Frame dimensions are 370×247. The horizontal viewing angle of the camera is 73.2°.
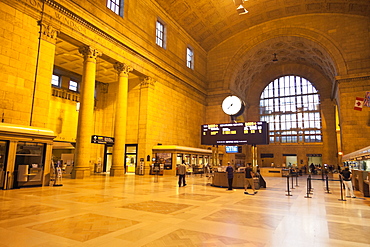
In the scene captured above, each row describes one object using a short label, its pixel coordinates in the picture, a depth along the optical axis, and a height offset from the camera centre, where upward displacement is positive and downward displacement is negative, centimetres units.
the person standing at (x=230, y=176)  1355 -90
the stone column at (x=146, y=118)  2327 +366
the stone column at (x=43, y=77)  1441 +457
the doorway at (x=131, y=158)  2423 -14
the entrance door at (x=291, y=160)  4108 +18
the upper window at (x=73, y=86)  2633 +734
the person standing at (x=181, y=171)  1410 -73
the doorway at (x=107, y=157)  2781 -12
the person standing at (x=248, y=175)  1262 -76
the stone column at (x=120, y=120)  2088 +310
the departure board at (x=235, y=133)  1480 +162
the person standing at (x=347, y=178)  1132 -70
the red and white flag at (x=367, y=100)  1610 +407
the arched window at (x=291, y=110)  3978 +846
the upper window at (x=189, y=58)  3170 +1295
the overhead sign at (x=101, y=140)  2076 +137
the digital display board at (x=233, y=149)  1928 +82
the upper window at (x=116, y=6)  2080 +1269
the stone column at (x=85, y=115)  1738 +288
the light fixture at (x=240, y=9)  1947 +1174
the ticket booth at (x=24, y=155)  1144 -9
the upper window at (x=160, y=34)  2628 +1315
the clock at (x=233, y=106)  1667 +361
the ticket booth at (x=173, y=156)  2328 +14
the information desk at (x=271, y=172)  2762 -128
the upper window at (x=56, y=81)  2478 +737
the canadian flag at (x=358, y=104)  2010 +477
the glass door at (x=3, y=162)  1129 -41
